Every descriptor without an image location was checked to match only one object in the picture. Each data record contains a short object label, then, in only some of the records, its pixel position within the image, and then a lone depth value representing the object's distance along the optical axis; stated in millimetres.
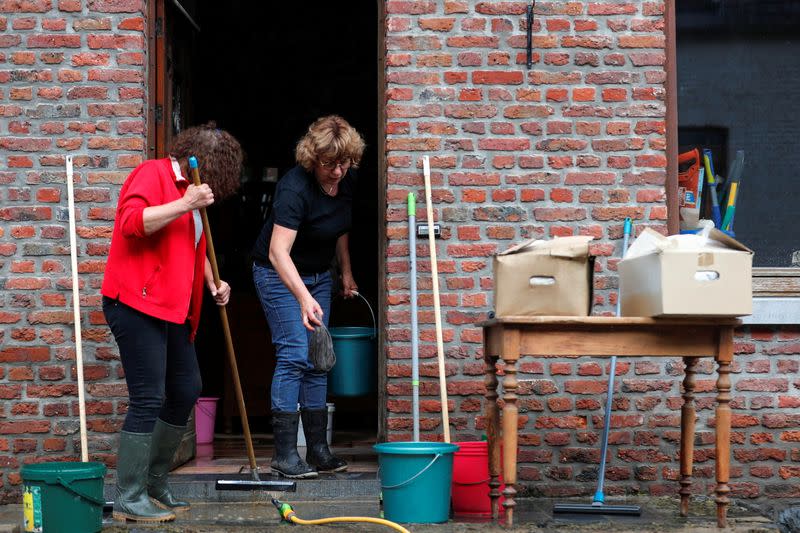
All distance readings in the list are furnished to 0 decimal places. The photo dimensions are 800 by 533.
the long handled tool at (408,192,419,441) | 5480
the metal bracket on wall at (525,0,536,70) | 5656
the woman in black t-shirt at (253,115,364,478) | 5320
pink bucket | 6902
